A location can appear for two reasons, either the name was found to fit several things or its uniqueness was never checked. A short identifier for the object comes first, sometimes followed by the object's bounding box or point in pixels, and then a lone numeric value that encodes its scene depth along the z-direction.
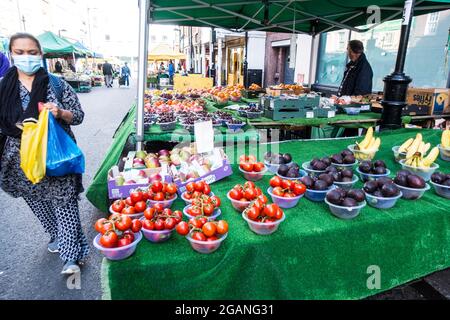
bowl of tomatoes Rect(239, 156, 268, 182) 2.50
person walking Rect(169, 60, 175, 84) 22.48
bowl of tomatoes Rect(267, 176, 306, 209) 1.98
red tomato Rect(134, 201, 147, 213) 1.82
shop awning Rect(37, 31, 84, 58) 15.97
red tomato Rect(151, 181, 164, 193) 2.04
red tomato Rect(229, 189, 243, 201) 1.95
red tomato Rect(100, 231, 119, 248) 1.47
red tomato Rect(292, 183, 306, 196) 1.99
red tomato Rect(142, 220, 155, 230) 1.63
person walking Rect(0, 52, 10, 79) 3.52
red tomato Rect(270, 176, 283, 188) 2.08
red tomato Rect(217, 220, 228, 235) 1.61
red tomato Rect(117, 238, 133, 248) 1.51
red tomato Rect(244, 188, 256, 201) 1.95
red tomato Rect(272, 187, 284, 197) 1.99
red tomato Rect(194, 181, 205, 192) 2.10
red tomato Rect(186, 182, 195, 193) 2.09
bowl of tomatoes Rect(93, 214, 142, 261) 1.48
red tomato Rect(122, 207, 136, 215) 1.79
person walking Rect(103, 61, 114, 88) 24.55
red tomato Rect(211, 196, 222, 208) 1.88
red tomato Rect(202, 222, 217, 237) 1.57
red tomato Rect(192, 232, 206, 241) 1.57
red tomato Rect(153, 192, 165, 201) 1.98
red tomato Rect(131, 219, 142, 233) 1.63
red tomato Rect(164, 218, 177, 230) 1.65
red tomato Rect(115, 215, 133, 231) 1.58
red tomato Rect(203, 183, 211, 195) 2.10
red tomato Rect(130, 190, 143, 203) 1.89
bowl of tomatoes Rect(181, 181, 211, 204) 2.05
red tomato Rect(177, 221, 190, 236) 1.62
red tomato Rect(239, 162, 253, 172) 2.51
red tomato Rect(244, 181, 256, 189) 2.02
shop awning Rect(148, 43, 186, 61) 19.20
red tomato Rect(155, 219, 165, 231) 1.63
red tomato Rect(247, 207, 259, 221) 1.69
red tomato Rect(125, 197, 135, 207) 1.87
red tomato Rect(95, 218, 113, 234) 1.55
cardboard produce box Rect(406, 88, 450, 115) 4.79
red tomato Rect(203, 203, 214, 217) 1.80
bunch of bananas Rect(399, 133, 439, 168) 2.46
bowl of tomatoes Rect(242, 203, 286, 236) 1.69
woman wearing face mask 2.25
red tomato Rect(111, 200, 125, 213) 1.84
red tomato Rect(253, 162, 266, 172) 2.50
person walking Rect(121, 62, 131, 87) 25.70
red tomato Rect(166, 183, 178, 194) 2.04
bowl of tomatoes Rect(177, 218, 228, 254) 1.57
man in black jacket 5.19
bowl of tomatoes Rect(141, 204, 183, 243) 1.63
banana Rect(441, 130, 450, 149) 3.03
